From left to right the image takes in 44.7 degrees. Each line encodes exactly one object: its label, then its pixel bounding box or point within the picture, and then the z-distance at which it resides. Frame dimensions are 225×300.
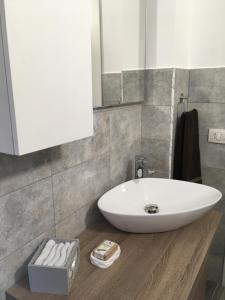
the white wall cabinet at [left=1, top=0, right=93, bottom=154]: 0.70
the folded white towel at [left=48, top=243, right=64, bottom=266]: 0.96
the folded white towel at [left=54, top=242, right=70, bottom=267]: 0.96
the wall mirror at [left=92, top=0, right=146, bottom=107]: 1.32
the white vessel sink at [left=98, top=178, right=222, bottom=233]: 1.16
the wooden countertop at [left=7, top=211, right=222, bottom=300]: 0.94
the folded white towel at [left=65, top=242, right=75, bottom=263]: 1.01
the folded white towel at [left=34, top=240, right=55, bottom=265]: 0.97
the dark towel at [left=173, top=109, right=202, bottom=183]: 1.71
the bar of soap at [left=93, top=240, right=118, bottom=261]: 1.08
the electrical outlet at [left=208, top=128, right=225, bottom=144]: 1.76
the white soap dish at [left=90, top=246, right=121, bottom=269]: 1.07
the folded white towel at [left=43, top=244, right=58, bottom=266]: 0.96
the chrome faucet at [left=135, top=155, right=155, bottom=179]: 1.61
